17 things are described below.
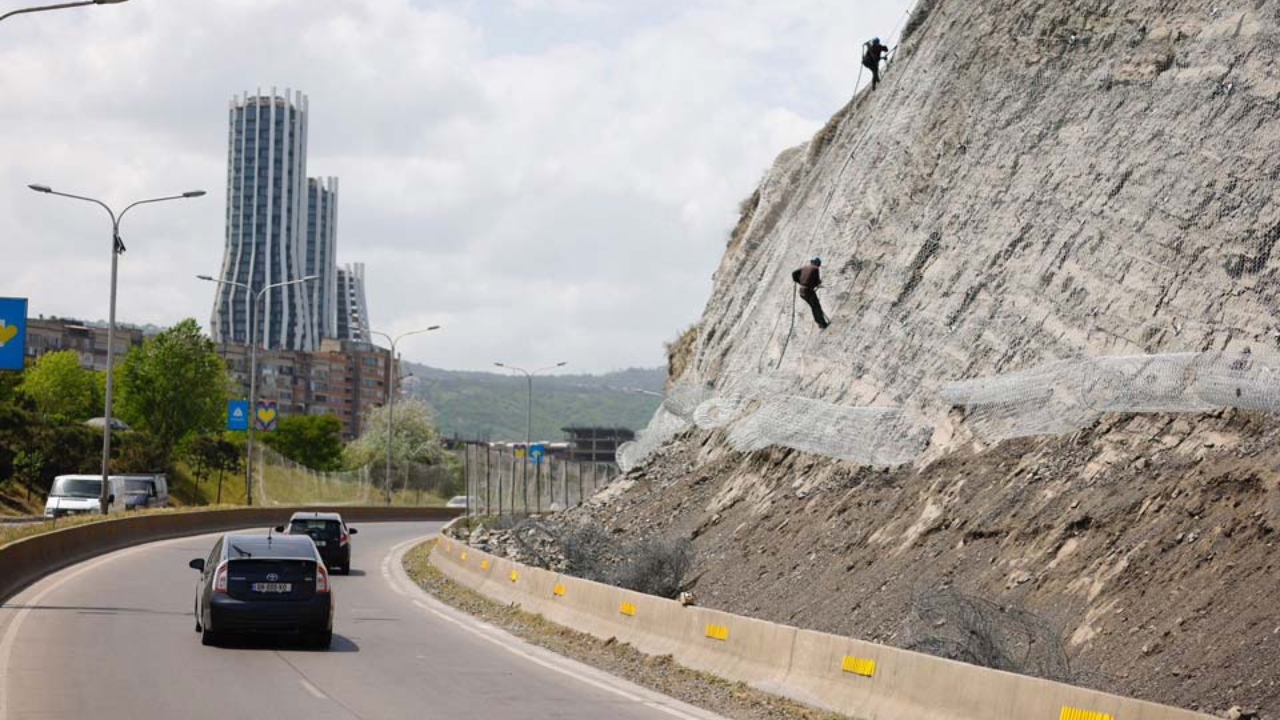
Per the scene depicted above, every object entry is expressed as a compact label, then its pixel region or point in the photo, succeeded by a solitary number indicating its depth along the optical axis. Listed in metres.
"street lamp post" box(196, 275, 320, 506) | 61.59
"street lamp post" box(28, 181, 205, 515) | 44.22
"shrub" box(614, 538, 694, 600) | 26.27
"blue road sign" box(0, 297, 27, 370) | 32.88
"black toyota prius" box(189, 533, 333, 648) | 19.05
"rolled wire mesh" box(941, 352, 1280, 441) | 19.67
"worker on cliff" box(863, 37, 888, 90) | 42.31
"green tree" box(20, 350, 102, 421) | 105.06
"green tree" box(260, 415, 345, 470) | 135.38
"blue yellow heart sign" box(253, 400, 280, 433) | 63.50
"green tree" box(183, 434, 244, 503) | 83.94
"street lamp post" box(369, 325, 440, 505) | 80.40
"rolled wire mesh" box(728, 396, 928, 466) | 26.94
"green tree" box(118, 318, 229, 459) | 90.00
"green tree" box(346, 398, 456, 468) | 127.88
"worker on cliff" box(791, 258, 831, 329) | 32.69
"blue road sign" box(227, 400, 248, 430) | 61.66
